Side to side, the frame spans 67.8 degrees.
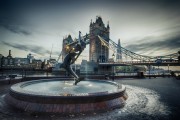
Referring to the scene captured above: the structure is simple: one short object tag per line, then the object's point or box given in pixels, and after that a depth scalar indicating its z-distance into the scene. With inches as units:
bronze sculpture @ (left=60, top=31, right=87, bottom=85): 376.8
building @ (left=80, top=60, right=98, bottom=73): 2167.1
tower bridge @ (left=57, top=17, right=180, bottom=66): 3654.0
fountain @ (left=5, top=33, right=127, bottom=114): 207.4
